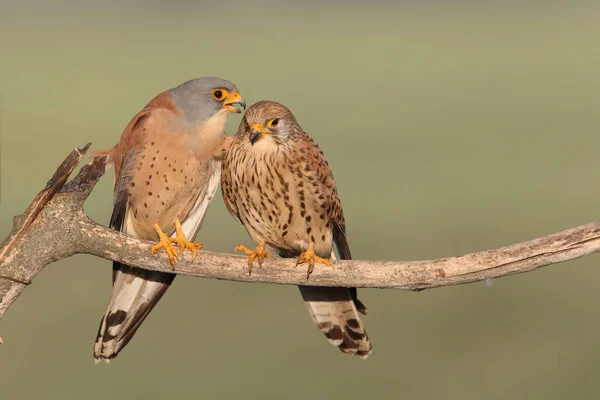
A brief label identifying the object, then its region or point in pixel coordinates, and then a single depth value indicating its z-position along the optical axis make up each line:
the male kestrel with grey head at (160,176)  8.11
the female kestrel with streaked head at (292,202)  7.91
